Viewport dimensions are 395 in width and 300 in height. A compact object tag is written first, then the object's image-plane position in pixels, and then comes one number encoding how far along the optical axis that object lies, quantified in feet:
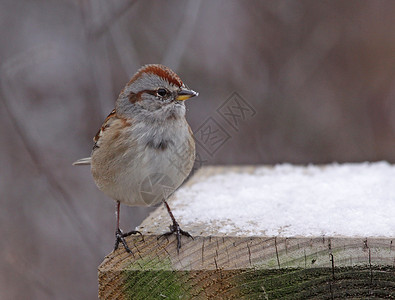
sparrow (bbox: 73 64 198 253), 17.94
